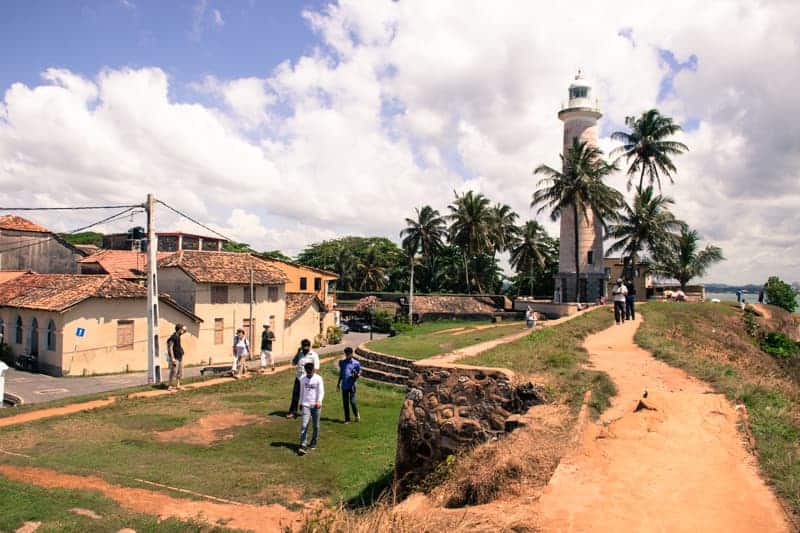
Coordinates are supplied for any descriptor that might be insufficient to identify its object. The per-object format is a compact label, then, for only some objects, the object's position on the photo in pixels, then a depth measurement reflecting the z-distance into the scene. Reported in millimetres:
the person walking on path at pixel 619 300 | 21938
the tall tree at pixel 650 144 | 37812
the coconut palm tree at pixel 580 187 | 34844
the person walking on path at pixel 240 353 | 19938
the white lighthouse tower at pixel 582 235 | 37688
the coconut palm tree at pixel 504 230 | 53594
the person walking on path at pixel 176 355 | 16734
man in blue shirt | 12664
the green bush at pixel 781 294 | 40656
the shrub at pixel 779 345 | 28617
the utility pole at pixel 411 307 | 45309
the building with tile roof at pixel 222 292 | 29312
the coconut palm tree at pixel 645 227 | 36156
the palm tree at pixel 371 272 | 61375
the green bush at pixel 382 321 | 45422
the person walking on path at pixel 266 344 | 20953
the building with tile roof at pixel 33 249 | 34656
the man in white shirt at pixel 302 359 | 12328
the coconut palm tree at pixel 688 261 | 39781
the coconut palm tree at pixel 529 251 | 51906
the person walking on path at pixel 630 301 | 23358
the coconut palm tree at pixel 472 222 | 51156
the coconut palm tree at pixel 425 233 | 54656
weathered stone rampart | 8578
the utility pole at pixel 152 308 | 19141
